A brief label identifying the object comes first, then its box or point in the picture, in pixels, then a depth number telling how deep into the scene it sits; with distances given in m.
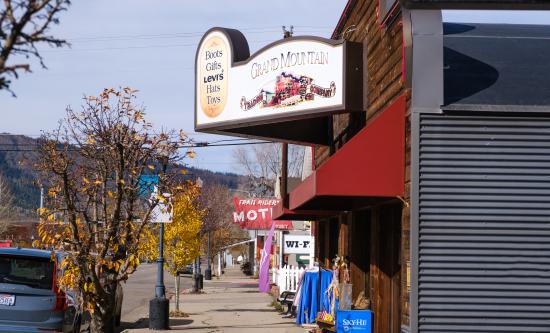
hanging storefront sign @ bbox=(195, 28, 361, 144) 12.10
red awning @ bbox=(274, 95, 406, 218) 9.31
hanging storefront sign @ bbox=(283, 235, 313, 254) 34.03
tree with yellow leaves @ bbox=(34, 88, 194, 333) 11.66
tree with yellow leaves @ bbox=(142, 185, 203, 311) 24.17
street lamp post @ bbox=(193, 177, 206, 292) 37.66
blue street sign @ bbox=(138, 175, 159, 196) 12.96
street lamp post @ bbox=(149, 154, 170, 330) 18.86
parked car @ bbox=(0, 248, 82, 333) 11.71
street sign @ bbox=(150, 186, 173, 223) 17.83
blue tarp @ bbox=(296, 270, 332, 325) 17.94
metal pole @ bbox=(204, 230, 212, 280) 55.29
